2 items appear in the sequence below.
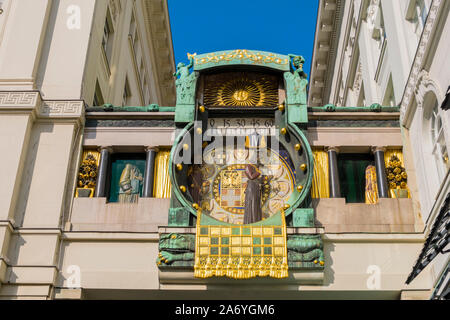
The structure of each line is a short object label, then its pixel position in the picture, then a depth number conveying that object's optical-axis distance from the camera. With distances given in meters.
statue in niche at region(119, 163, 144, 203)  16.70
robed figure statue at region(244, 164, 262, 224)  15.61
